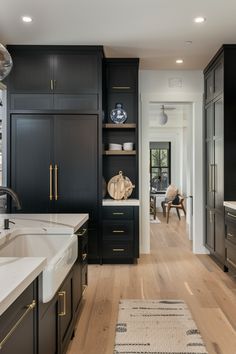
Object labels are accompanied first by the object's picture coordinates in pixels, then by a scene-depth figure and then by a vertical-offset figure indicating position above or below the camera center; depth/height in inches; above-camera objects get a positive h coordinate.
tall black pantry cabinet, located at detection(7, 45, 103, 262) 173.2 +24.1
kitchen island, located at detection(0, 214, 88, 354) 45.8 -19.7
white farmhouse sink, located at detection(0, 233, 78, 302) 60.2 -19.0
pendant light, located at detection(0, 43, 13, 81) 82.6 +28.6
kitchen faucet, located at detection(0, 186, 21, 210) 71.8 -3.8
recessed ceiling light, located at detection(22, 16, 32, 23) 137.8 +65.4
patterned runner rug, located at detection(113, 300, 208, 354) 93.3 -48.3
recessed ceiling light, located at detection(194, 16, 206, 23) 136.3 +63.9
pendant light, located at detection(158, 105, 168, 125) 303.0 +51.5
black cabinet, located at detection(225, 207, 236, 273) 150.6 -29.2
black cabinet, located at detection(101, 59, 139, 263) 176.7 +10.7
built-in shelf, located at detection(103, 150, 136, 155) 187.3 +13.0
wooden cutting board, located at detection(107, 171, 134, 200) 186.4 -7.2
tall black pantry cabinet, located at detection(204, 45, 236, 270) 164.2 +17.1
